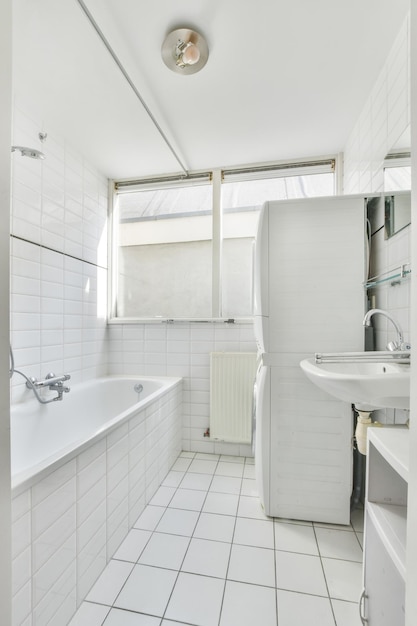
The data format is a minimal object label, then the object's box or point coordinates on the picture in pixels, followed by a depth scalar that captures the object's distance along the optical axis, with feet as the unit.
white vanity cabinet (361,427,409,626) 2.48
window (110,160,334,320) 8.25
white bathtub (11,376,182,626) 2.98
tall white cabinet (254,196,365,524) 5.05
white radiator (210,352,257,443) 7.59
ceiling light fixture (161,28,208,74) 4.42
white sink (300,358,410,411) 2.97
